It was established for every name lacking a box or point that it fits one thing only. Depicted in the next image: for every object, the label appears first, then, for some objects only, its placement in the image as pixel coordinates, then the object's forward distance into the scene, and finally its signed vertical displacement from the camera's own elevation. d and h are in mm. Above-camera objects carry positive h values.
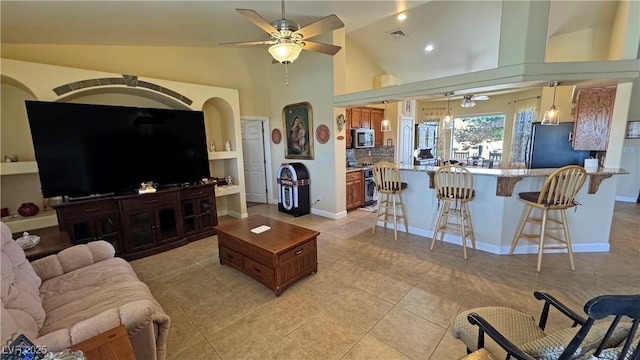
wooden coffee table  2527 -1125
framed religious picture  5082 +256
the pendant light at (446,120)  5135 +383
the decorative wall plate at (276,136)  5733 +175
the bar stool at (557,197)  2752 -673
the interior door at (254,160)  6023 -386
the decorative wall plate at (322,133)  4777 +170
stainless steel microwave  5863 +88
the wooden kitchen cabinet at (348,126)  5734 +359
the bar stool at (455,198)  3213 -741
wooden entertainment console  3055 -956
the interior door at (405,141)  7020 -8
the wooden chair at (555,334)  883 -851
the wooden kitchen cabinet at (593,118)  3695 +274
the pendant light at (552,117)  3377 +271
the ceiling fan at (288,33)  2160 +951
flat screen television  2895 +2
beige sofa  1333 -1000
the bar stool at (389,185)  3749 -645
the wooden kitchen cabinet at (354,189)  5285 -986
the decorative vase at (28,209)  3002 -693
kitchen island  3180 -901
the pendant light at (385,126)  5422 +320
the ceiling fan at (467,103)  4769 +693
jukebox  5090 -892
